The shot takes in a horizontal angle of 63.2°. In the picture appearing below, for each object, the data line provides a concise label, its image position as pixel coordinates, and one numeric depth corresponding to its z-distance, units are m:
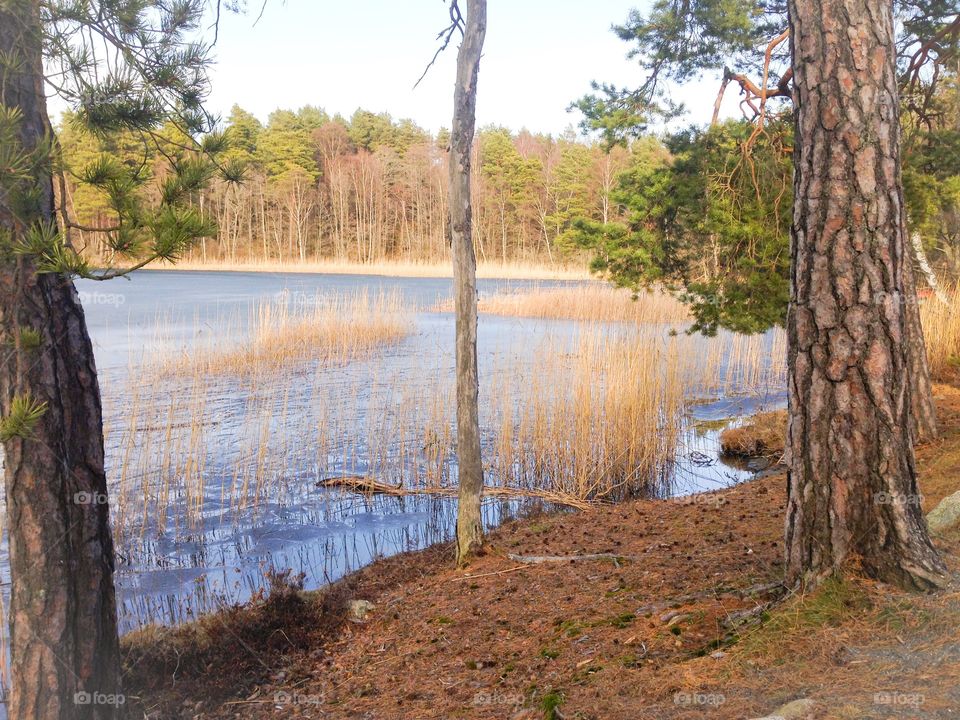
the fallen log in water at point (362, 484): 7.16
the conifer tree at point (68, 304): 2.62
